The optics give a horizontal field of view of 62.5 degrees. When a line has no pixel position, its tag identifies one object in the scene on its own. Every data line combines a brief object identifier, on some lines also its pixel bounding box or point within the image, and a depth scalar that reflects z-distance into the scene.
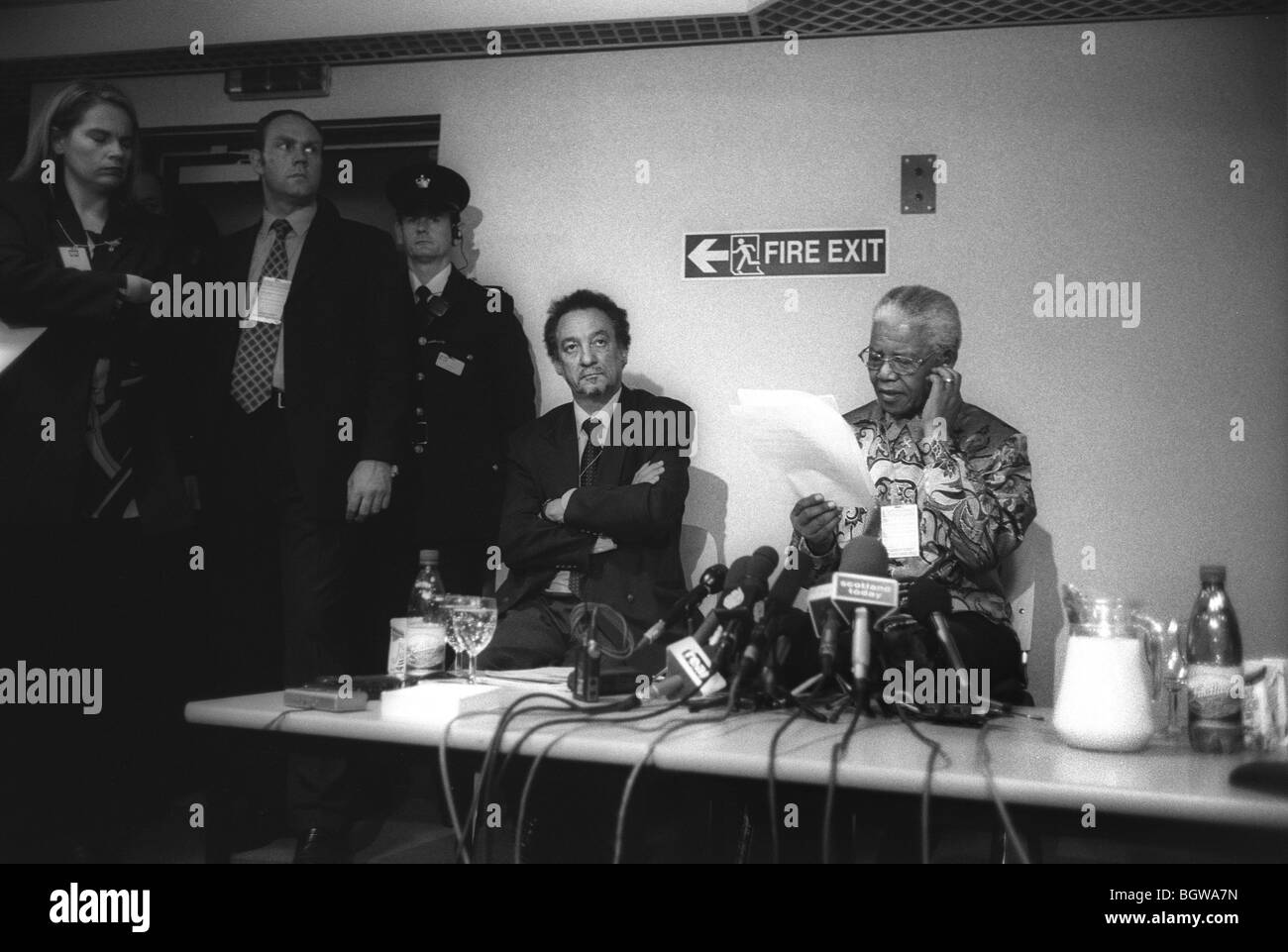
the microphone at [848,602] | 1.42
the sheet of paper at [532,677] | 1.86
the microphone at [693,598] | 1.58
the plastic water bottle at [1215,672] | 1.35
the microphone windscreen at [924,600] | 1.51
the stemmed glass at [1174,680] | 1.50
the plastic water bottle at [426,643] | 1.84
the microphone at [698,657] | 1.56
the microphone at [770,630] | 1.48
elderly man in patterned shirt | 2.28
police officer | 3.18
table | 1.10
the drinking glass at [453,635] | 1.83
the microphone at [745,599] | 1.53
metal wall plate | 3.21
